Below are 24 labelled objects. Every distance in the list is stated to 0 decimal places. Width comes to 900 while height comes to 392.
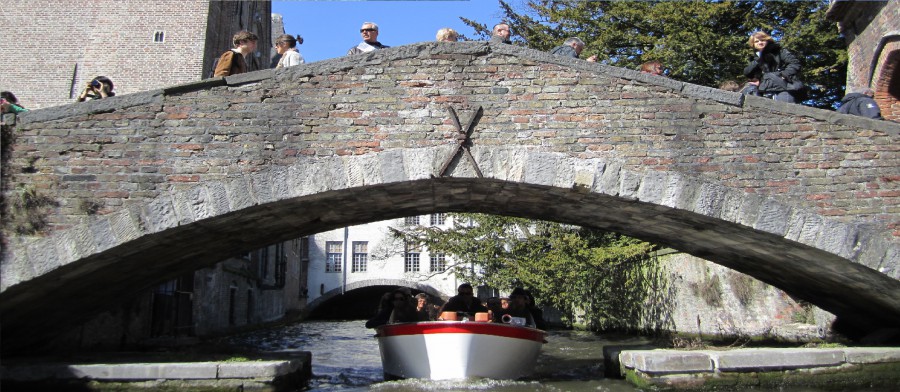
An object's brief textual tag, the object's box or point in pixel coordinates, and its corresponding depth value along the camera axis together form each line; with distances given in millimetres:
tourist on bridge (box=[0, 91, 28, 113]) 6649
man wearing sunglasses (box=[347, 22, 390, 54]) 7156
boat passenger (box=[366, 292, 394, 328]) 9477
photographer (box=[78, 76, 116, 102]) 7160
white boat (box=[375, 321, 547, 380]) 7566
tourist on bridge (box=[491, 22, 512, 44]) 7035
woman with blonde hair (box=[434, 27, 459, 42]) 6781
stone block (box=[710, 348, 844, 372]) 6781
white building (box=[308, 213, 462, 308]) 27594
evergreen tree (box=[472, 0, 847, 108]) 13172
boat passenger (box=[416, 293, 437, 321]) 9094
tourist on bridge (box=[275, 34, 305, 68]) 7441
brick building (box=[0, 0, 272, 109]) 12859
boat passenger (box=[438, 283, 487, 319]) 9055
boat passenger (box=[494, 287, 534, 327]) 9219
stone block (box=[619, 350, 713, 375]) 6824
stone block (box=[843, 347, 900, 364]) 6828
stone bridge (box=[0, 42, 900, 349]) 6008
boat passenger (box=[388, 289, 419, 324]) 9023
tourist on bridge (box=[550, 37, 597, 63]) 7173
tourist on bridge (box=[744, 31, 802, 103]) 6730
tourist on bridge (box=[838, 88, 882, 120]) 6707
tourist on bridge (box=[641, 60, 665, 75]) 7254
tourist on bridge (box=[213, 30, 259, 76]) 6922
